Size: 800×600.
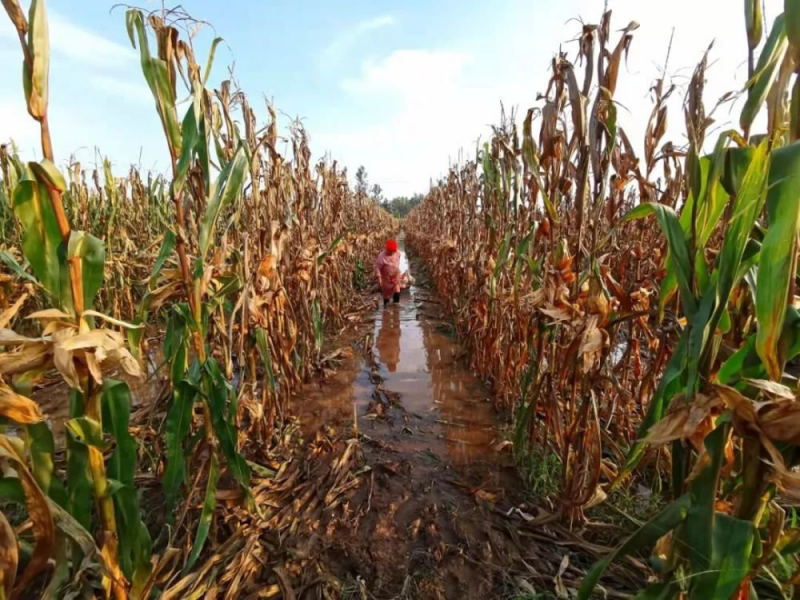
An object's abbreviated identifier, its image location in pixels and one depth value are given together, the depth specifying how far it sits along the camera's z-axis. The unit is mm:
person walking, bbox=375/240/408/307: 8610
